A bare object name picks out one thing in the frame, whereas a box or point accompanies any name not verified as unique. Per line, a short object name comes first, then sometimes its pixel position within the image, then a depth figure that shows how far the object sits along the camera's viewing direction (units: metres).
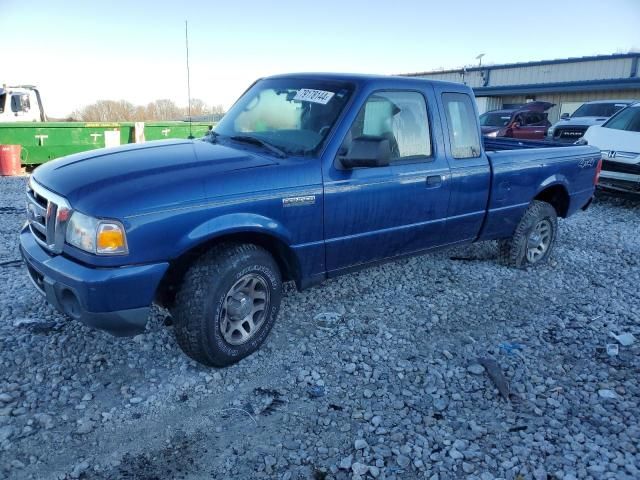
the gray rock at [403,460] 2.46
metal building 27.50
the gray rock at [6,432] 2.54
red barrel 11.38
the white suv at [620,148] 8.27
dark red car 16.03
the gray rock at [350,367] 3.30
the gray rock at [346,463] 2.44
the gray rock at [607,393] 3.10
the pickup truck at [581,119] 13.83
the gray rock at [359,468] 2.40
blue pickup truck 2.74
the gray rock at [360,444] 2.57
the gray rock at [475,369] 3.33
